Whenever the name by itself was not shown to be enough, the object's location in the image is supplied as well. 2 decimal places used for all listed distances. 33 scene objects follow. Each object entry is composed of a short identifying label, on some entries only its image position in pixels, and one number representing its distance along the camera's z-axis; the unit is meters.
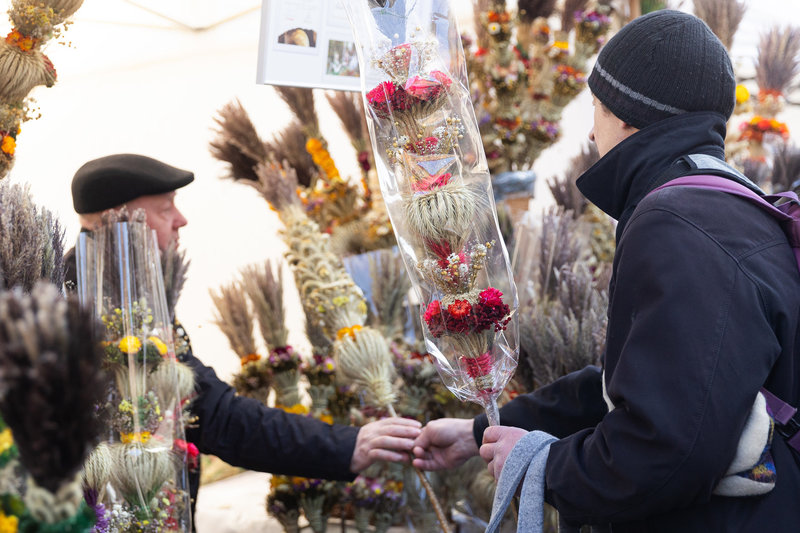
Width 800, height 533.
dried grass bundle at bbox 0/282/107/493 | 0.73
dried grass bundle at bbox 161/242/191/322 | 2.12
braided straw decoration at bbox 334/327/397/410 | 2.27
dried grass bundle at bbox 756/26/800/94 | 3.49
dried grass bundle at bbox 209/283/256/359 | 2.76
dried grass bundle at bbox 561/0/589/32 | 3.33
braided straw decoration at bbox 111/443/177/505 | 1.48
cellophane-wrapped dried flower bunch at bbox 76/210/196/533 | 1.50
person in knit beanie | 1.14
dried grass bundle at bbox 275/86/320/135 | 3.14
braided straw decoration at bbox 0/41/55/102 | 1.58
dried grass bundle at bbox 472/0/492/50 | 3.29
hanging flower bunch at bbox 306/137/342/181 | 3.10
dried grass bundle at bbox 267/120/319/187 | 3.09
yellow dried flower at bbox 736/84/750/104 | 3.20
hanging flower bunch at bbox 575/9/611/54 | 3.32
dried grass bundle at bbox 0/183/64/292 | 1.30
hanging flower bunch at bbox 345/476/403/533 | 2.57
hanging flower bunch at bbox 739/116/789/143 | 3.47
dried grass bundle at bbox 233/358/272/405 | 2.70
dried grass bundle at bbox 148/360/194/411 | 1.60
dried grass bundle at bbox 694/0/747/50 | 3.31
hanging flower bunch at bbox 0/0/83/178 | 1.59
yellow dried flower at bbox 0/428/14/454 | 0.80
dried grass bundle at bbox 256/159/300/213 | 2.65
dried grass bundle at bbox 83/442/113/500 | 1.41
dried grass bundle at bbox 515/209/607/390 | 2.12
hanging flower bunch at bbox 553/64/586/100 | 3.29
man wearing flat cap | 2.14
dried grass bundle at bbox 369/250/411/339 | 2.70
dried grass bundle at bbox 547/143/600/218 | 3.07
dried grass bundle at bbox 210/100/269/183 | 2.99
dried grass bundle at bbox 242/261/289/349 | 2.75
